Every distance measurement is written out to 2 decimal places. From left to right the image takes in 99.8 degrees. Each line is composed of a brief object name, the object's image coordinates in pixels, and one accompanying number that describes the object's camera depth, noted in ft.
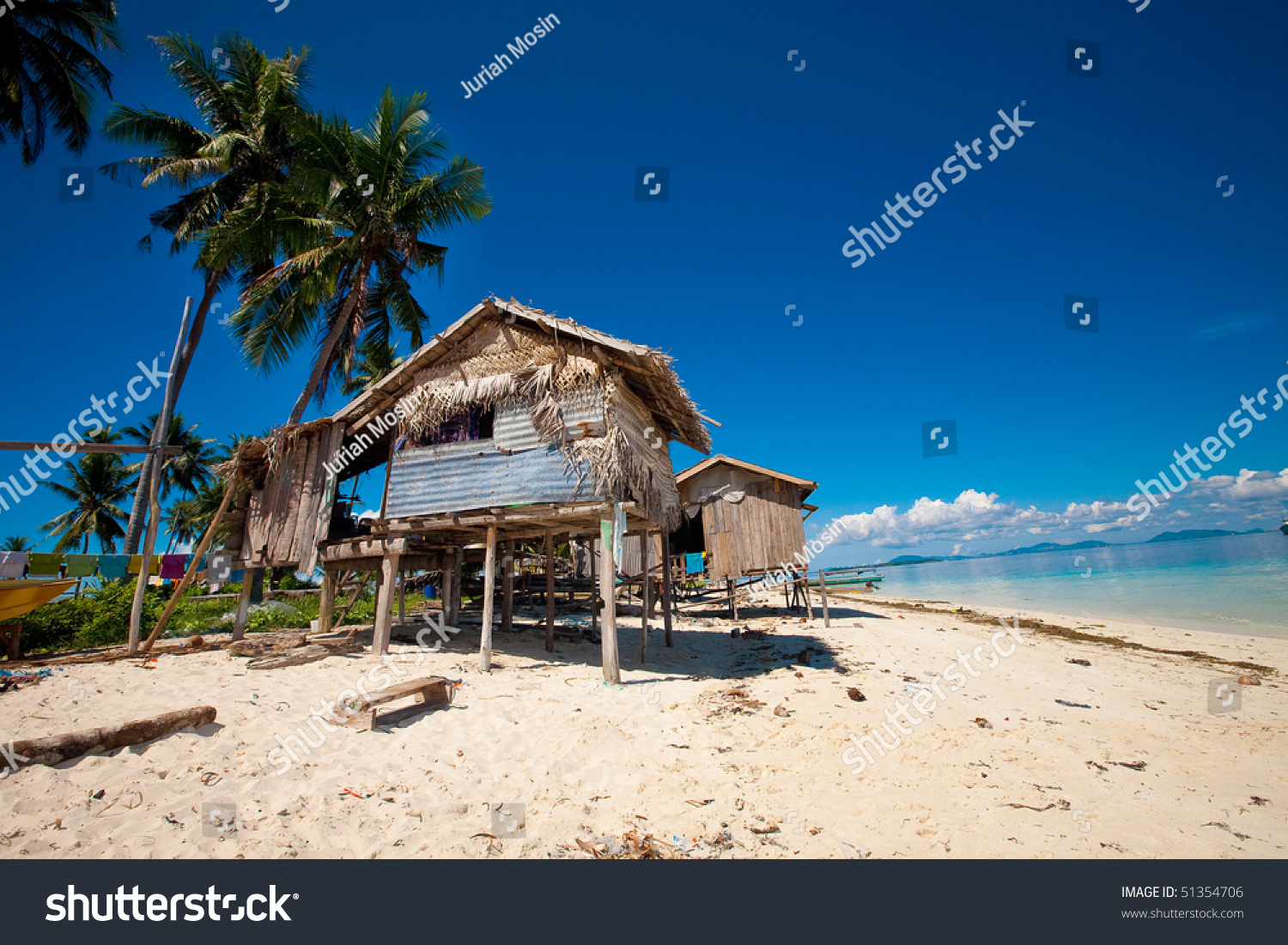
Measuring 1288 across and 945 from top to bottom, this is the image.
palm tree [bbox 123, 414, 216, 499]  106.83
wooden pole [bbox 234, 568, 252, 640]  38.69
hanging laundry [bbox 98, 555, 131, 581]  63.82
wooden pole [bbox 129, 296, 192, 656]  34.91
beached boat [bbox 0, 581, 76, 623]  30.66
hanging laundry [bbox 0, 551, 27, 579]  47.65
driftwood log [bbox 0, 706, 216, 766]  14.55
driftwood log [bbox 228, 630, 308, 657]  32.96
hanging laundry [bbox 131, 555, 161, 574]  64.64
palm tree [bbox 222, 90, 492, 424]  47.65
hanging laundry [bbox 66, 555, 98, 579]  60.90
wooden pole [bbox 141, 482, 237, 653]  32.24
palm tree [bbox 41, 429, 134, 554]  102.22
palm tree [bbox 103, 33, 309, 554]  51.85
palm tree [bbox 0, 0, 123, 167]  47.47
